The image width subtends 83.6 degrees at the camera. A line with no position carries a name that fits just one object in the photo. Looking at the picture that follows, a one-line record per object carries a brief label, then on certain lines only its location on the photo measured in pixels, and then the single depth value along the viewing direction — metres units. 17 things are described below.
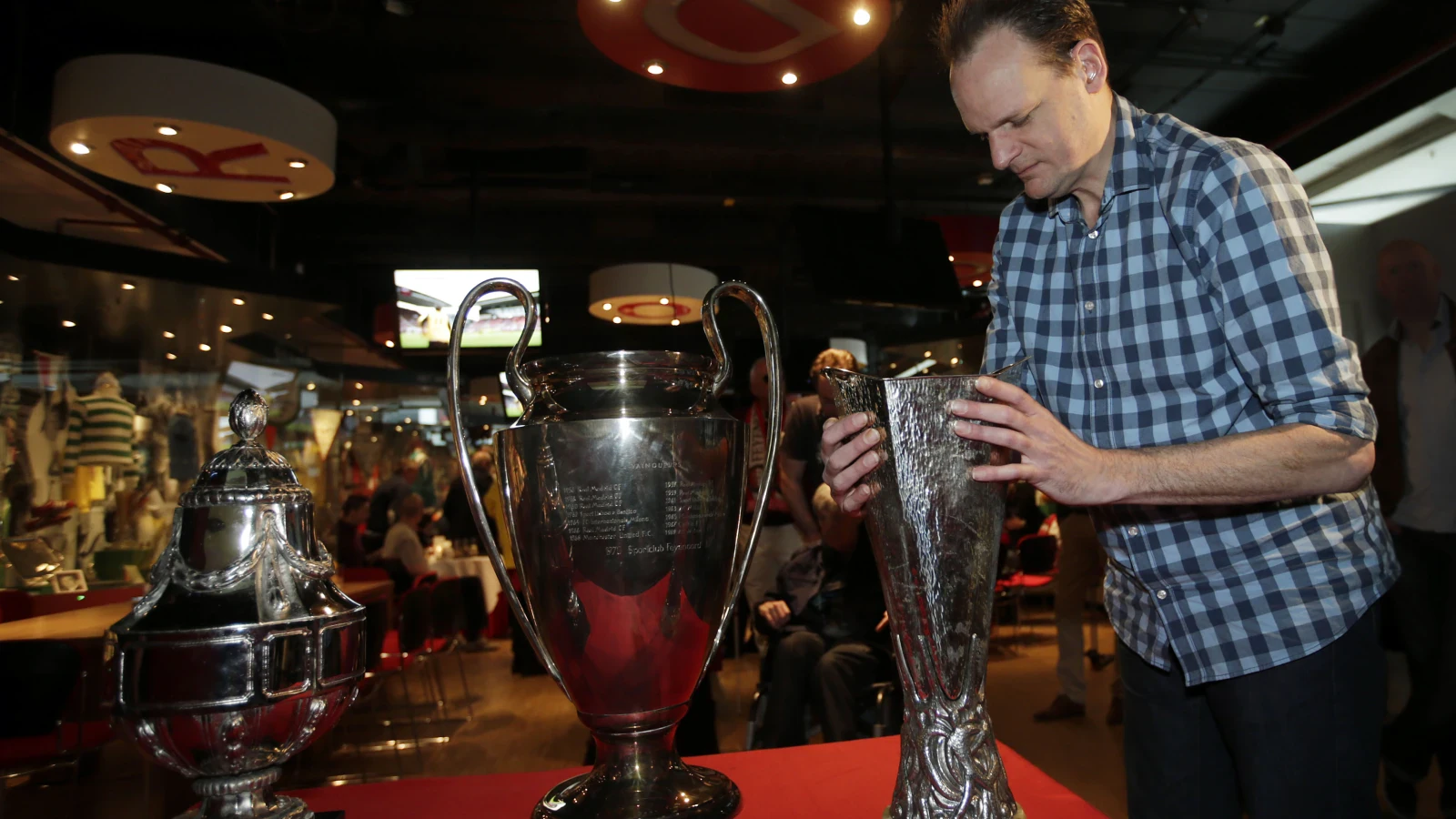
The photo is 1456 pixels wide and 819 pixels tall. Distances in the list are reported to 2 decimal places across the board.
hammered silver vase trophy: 0.63
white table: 5.81
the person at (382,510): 5.83
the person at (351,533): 5.80
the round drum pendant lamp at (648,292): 5.55
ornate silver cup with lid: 0.66
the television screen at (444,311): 5.79
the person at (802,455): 3.45
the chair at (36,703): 2.50
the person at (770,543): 4.32
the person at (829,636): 2.58
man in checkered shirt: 0.82
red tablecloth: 0.77
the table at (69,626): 2.69
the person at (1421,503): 2.70
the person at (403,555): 5.63
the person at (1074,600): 4.20
